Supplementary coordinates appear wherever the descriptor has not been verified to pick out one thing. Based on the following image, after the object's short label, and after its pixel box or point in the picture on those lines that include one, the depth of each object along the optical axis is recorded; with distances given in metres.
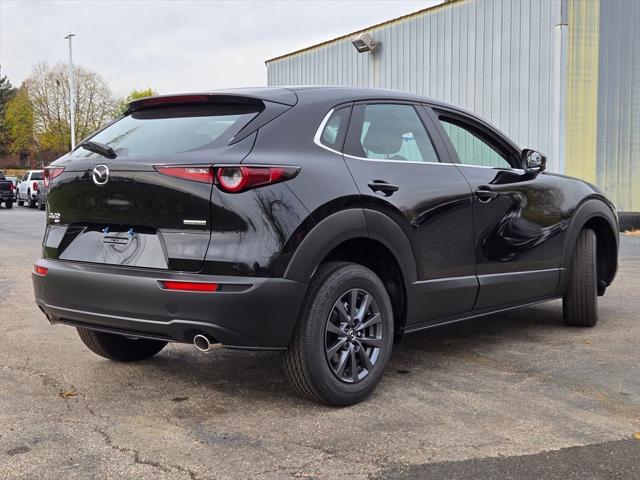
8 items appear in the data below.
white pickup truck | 31.67
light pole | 45.51
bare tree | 56.44
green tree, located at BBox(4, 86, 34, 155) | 59.09
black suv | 3.51
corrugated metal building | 15.05
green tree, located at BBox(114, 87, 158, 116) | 58.28
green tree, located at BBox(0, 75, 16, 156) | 74.78
